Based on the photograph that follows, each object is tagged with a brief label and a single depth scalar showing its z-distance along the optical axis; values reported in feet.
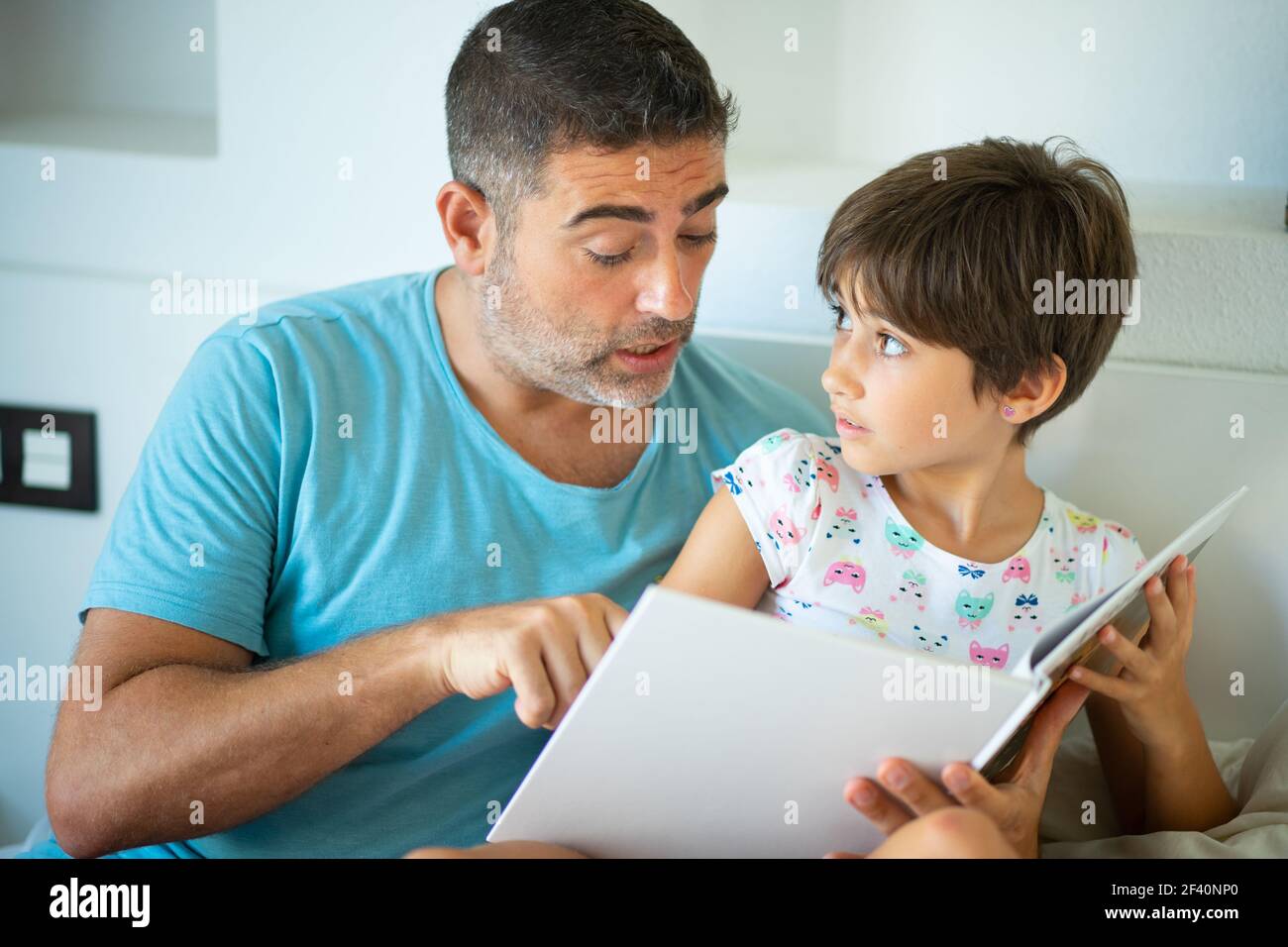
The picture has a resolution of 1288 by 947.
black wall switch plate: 6.05
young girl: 4.10
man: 3.88
